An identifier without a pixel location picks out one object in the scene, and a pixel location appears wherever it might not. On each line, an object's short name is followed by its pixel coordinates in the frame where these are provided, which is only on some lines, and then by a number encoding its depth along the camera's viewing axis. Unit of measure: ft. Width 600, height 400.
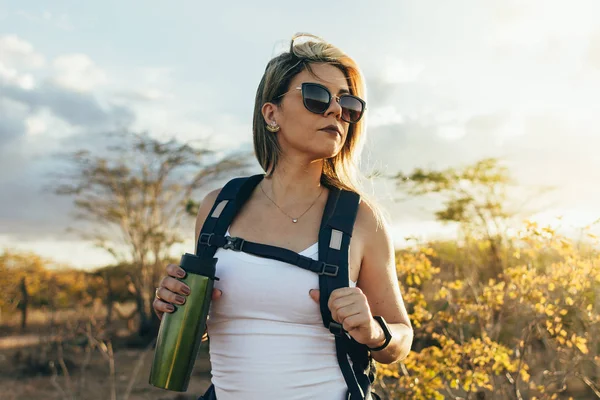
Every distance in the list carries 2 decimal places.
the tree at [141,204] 64.23
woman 5.66
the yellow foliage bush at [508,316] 13.50
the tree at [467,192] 49.78
